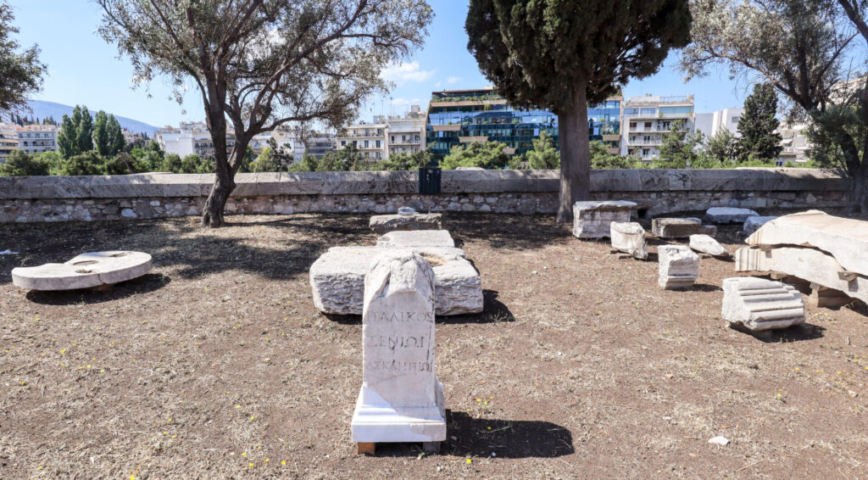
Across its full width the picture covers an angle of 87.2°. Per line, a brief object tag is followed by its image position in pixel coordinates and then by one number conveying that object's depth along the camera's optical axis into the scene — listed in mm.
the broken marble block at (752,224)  8469
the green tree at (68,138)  48319
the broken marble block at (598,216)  8445
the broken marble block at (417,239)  6645
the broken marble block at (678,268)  5821
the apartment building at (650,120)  61875
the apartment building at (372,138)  75750
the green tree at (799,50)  8914
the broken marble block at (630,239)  7230
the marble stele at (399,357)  2850
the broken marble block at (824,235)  4641
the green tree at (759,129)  28203
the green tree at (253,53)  8688
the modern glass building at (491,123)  60750
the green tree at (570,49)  8219
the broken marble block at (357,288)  4871
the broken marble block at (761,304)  4363
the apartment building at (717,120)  58062
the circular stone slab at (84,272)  5473
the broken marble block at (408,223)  8328
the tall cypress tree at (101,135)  49625
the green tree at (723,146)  28641
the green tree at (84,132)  49072
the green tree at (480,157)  33250
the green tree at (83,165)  19906
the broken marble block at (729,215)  9547
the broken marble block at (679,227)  8398
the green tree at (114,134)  51000
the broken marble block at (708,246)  7238
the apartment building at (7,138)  87044
